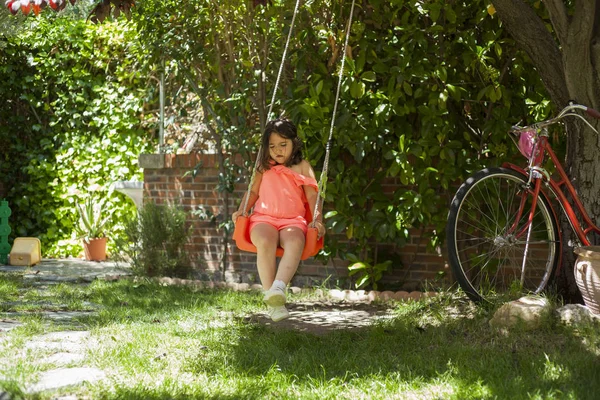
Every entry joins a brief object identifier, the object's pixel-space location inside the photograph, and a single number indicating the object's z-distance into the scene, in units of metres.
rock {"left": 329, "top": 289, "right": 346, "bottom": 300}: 5.45
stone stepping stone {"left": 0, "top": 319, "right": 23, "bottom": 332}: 4.17
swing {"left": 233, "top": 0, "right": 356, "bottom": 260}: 4.13
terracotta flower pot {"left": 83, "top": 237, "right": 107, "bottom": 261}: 7.89
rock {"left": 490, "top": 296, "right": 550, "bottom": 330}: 3.71
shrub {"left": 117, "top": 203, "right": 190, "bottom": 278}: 6.36
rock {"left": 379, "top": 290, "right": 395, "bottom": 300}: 5.29
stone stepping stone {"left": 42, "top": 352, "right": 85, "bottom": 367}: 3.33
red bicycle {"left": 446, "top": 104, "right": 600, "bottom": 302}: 4.02
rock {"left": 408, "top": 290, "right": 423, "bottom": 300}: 5.20
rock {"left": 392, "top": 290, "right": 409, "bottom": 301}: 5.25
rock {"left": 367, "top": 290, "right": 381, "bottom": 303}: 5.31
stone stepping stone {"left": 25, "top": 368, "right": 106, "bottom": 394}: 2.92
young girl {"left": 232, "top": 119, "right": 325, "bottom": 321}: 4.16
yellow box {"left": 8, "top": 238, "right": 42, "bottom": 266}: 7.25
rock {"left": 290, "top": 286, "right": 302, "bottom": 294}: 5.66
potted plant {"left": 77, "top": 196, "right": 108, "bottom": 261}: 7.89
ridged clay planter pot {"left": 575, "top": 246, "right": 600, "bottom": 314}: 3.74
